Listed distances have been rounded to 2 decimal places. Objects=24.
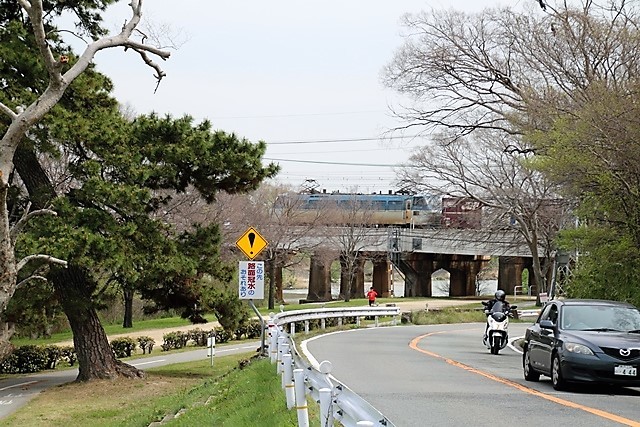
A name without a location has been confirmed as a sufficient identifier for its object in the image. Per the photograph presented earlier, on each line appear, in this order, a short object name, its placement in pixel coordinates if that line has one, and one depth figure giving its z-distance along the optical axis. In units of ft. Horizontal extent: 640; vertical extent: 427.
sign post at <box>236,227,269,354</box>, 75.20
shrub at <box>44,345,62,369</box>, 107.45
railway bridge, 206.28
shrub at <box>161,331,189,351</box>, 127.54
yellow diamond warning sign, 77.50
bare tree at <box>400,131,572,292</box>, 167.12
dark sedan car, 47.96
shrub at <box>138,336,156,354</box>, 121.29
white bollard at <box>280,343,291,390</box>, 38.48
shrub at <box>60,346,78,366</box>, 112.47
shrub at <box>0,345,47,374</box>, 103.76
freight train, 197.67
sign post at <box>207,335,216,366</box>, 90.81
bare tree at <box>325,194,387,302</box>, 214.28
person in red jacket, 163.12
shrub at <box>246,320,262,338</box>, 143.90
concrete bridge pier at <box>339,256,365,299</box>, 223.10
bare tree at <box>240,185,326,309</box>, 188.03
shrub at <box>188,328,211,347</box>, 135.85
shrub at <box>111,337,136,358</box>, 115.89
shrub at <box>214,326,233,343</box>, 134.62
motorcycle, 80.53
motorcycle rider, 80.67
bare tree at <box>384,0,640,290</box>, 87.66
